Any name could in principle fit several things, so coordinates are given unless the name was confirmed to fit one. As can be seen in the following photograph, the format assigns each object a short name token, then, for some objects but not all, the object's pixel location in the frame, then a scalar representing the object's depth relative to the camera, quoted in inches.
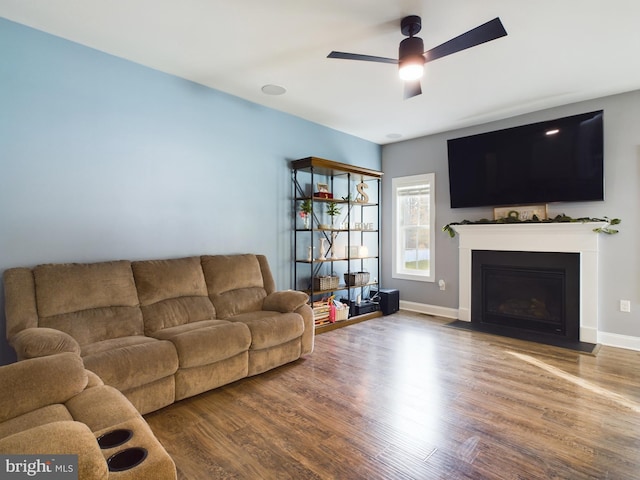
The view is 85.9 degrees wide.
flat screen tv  153.4
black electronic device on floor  208.8
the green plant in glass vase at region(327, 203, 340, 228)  190.7
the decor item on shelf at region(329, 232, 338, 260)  194.7
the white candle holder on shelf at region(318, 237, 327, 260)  184.5
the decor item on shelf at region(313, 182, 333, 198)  181.3
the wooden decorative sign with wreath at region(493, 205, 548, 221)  169.5
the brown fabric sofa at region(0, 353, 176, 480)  44.5
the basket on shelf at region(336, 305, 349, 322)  183.3
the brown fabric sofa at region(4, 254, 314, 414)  89.6
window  214.1
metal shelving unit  179.6
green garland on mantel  150.7
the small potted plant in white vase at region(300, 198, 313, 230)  179.0
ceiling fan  90.0
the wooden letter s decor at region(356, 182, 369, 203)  203.8
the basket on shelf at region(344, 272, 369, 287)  194.9
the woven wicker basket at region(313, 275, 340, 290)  180.1
